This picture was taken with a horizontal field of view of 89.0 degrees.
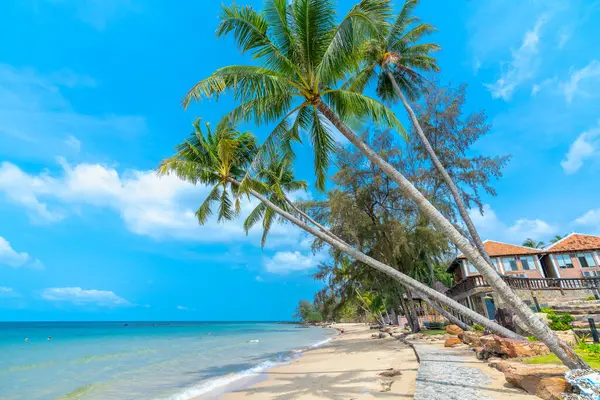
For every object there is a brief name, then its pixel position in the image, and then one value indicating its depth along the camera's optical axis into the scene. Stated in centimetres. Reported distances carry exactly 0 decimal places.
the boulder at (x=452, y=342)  1139
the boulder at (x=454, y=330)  1297
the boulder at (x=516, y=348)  662
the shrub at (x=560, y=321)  924
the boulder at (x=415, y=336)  1716
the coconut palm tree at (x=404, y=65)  991
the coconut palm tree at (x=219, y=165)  999
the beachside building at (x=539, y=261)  2198
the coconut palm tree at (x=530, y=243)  4835
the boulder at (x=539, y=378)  420
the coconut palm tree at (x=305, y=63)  638
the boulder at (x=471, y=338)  944
